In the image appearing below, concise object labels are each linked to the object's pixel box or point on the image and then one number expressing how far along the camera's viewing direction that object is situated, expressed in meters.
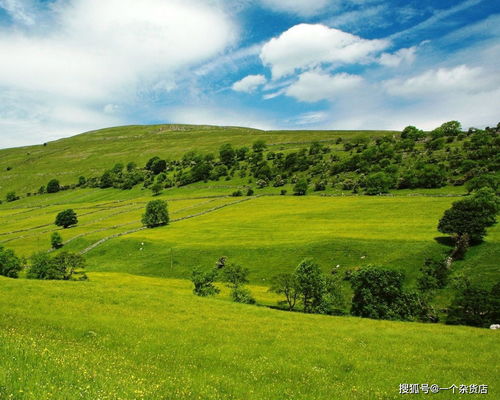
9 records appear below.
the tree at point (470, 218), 69.44
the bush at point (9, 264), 68.56
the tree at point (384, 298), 47.00
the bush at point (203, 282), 52.88
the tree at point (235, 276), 58.33
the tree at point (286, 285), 50.88
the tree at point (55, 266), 64.88
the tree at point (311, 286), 50.28
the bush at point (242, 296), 50.52
